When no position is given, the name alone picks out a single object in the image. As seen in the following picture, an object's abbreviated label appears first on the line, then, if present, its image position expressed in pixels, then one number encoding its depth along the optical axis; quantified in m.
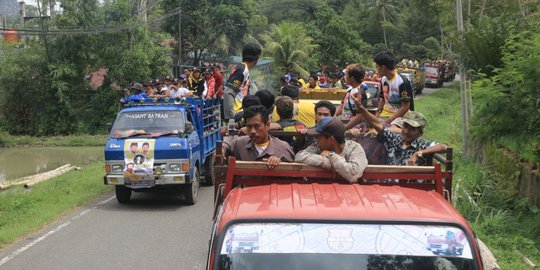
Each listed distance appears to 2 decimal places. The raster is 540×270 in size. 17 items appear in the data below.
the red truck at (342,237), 3.21
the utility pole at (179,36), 36.31
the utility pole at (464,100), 15.13
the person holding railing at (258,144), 5.61
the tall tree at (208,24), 38.44
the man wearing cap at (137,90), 14.95
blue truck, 11.53
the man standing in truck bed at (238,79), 7.94
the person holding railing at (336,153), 4.44
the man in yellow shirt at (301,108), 9.08
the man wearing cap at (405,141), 5.91
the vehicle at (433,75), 47.57
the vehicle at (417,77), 36.33
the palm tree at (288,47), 35.41
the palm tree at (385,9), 60.59
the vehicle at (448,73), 50.91
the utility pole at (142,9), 34.34
